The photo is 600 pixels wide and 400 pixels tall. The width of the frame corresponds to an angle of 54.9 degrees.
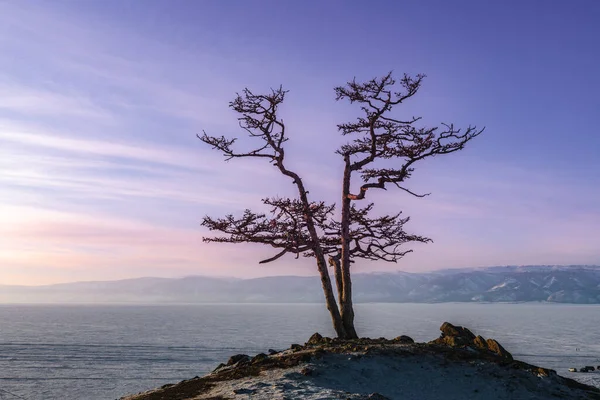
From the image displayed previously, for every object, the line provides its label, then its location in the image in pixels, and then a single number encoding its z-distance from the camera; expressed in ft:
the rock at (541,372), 71.07
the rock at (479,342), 88.84
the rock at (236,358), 82.41
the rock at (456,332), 89.10
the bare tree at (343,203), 91.66
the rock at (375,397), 54.95
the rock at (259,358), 71.71
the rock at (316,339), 85.10
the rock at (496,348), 89.58
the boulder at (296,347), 77.74
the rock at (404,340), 79.92
